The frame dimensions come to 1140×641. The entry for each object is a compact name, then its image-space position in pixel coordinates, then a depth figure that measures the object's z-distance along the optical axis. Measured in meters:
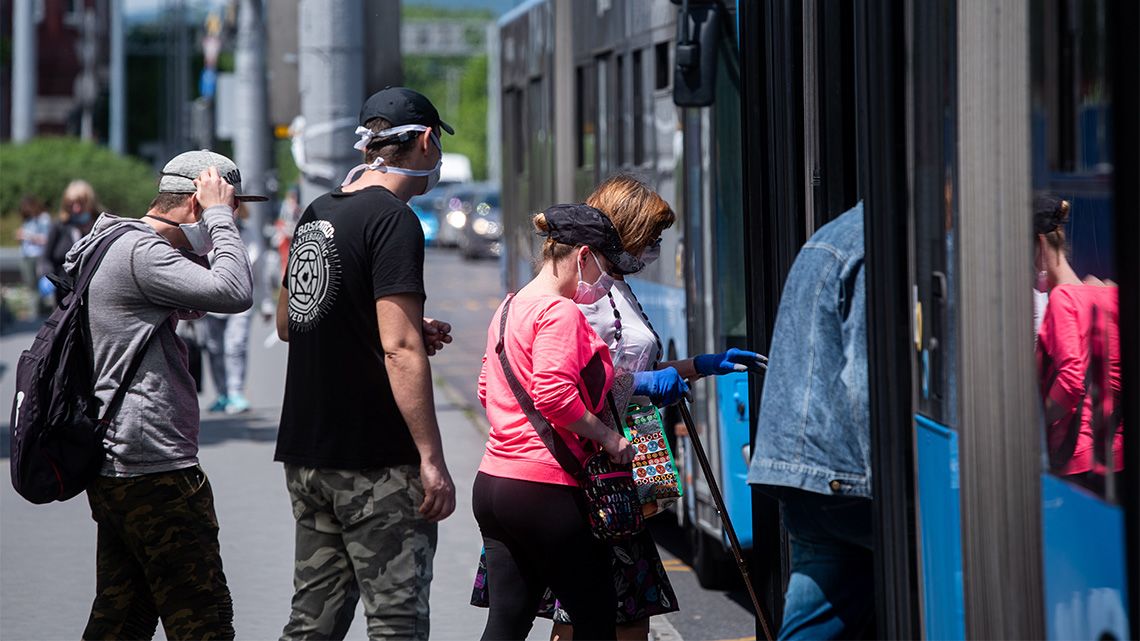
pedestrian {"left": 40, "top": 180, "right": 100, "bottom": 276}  28.31
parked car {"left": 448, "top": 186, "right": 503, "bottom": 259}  78.75
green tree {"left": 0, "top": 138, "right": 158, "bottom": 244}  59.72
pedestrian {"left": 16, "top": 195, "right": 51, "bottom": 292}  46.12
